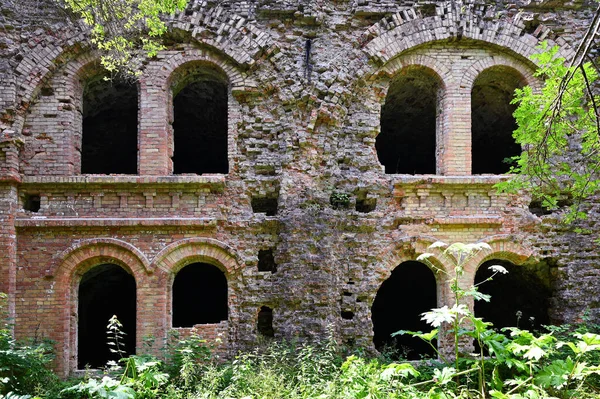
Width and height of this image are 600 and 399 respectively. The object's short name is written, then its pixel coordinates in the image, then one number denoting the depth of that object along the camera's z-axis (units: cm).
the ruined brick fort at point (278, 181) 828
